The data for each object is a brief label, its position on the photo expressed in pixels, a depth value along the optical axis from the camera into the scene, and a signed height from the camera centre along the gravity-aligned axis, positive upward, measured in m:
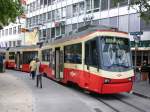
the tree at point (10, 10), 9.78 +2.60
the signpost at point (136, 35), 11.03 +1.32
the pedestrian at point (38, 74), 10.11 -1.00
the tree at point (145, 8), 7.43 +2.00
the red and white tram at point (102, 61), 7.96 -0.21
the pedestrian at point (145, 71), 12.21 -1.03
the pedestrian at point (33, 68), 11.91 -0.78
